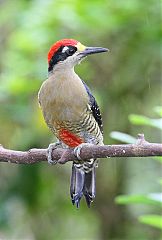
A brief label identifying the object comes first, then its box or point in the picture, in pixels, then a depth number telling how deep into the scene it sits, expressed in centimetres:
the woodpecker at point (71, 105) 717
